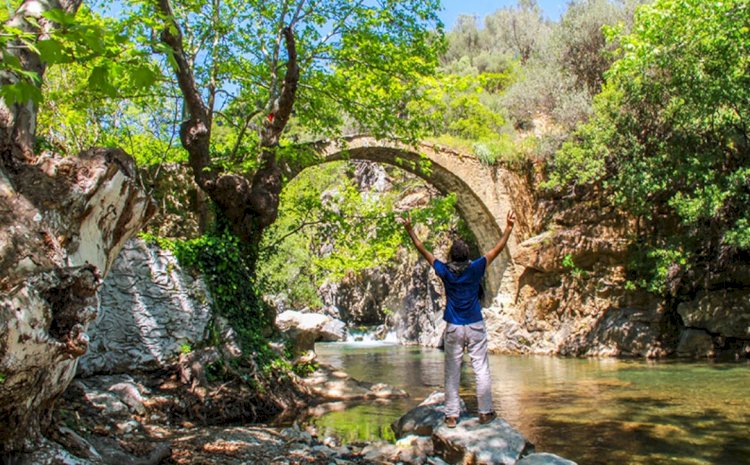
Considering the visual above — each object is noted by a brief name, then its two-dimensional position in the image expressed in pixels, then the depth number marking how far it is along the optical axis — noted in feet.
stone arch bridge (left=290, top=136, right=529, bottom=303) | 54.19
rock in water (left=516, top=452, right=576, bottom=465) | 13.09
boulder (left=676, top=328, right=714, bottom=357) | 43.01
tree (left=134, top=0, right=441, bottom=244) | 28.45
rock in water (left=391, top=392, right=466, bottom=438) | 18.25
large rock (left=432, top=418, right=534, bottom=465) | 14.14
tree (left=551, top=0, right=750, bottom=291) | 35.06
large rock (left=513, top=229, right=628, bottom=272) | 51.06
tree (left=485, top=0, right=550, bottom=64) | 102.27
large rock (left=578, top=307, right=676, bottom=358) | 45.68
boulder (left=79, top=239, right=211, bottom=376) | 21.53
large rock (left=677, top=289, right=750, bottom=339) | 42.14
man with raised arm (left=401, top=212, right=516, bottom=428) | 15.56
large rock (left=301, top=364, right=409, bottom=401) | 27.76
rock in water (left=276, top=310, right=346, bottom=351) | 34.32
